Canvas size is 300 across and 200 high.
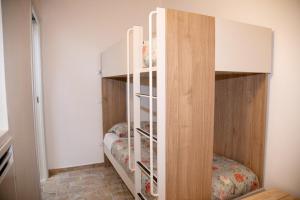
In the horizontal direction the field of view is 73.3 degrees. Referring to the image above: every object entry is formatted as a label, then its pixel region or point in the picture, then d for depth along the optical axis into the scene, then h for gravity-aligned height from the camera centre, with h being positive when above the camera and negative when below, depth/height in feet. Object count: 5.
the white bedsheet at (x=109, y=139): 9.45 -2.65
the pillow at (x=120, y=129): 9.94 -2.27
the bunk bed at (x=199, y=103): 4.30 -0.51
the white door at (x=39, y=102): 9.16 -0.80
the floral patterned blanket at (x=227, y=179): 5.44 -2.75
